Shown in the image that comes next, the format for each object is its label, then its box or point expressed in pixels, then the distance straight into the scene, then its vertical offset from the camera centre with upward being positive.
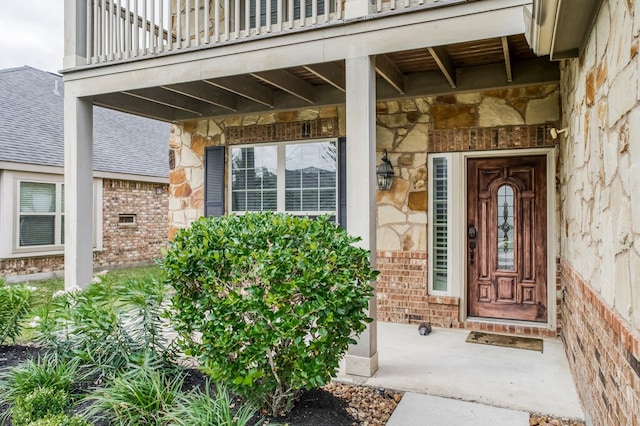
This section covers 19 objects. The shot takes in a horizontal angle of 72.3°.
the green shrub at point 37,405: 2.60 -1.16
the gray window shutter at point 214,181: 6.38 +0.52
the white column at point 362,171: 3.63 +0.38
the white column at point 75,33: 4.87 +2.06
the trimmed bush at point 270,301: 2.49 -0.50
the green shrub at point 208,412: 2.38 -1.11
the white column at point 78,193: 4.89 +0.26
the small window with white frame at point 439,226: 5.19 -0.12
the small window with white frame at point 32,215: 8.73 +0.03
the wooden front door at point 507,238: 4.88 -0.25
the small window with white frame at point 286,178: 5.84 +0.54
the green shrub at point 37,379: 2.89 -1.10
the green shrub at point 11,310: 3.83 -0.82
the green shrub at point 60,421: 2.43 -1.16
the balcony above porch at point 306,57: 3.50 +1.56
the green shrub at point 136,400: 2.59 -1.12
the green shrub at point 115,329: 3.22 -0.85
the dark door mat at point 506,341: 4.47 -1.32
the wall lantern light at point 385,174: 5.29 +0.51
